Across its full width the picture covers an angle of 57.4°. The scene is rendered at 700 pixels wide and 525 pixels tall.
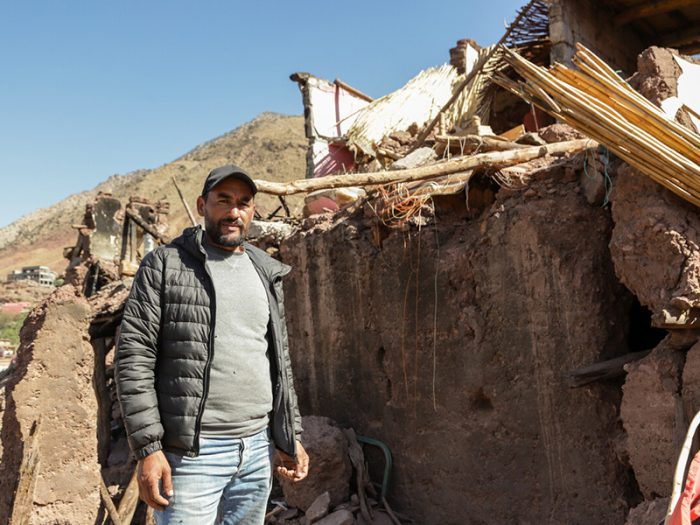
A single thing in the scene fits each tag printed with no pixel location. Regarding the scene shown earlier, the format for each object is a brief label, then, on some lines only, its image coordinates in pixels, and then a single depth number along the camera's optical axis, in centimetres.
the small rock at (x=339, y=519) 484
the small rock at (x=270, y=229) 647
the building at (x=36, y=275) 3938
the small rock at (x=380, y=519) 497
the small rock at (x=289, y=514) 522
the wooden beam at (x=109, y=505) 506
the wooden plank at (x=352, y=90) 1441
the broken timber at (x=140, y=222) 1237
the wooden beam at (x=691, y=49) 905
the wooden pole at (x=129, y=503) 519
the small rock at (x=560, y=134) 512
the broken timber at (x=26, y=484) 468
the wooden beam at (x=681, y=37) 879
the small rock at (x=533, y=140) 525
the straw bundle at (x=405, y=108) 1171
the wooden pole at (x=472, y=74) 749
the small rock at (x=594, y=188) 394
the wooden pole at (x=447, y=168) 433
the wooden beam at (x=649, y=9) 800
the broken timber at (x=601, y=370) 373
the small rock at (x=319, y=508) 499
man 254
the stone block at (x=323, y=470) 511
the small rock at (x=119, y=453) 678
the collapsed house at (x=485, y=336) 334
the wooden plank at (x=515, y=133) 672
